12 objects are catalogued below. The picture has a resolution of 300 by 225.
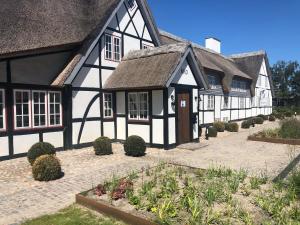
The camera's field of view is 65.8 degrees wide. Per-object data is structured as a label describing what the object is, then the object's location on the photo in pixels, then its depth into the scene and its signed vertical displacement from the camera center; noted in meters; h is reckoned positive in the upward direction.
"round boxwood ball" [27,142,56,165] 7.83 -1.58
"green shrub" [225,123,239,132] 16.56 -1.73
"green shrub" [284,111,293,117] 29.05 -1.46
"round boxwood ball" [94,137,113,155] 9.47 -1.74
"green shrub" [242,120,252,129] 18.28 -1.76
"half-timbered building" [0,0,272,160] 8.83 +1.16
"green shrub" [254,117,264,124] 21.04 -1.66
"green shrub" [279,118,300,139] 12.47 -1.48
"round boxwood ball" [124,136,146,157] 9.30 -1.74
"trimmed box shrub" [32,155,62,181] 6.61 -1.85
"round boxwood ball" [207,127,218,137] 14.16 -1.77
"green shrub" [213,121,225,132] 16.31 -1.63
